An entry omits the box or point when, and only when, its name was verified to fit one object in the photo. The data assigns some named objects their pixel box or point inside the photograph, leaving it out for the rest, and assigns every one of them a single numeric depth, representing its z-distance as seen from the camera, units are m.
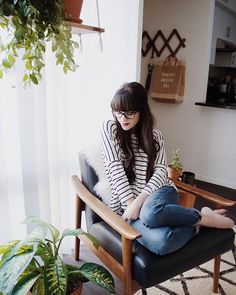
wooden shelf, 1.24
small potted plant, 2.15
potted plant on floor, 1.04
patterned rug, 1.62
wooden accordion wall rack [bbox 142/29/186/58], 3.22
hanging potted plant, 0.93
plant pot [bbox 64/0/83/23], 1.19
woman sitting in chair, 1.32
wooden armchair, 1.24
